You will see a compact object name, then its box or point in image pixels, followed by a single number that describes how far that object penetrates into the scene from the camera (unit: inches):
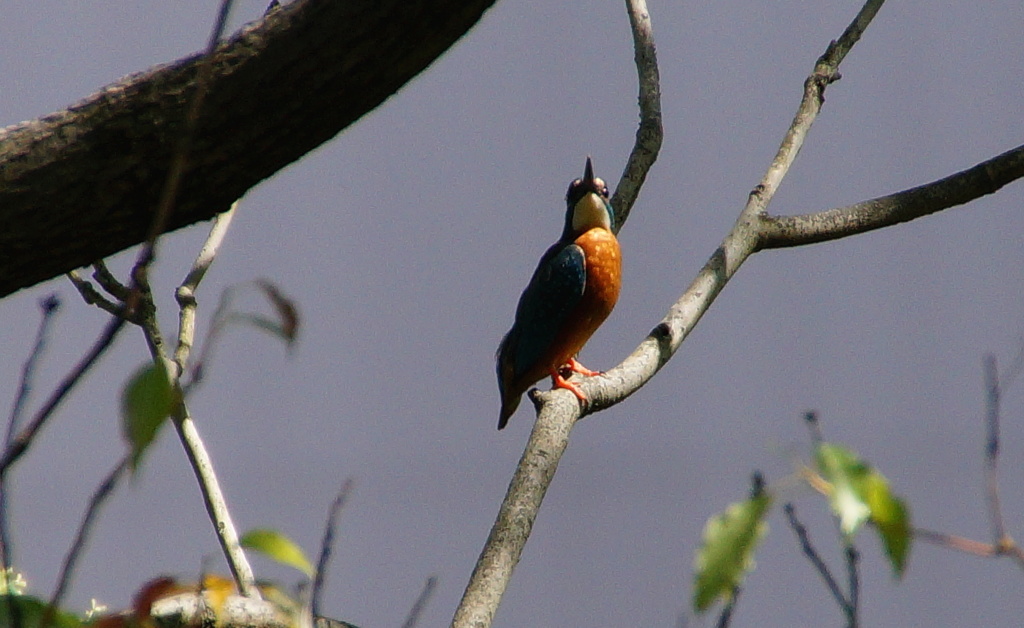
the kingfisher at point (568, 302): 332.2
